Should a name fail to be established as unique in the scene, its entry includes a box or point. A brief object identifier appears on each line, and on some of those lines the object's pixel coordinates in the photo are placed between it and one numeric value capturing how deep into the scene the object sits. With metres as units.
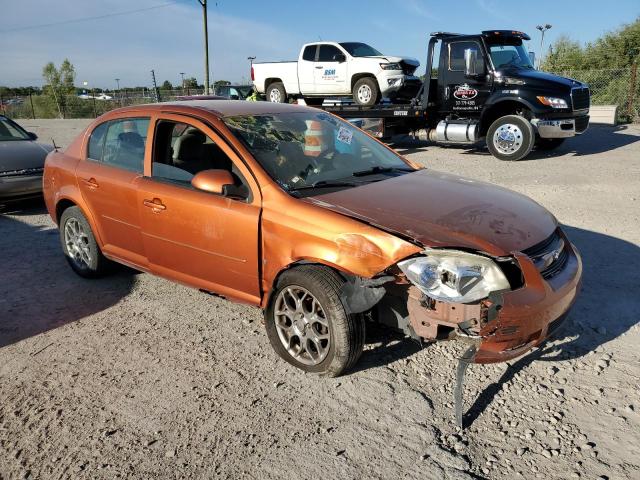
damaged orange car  2.77
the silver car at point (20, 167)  7.54
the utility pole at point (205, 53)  29.33
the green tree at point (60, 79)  40.69
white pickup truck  14.03
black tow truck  11.20
